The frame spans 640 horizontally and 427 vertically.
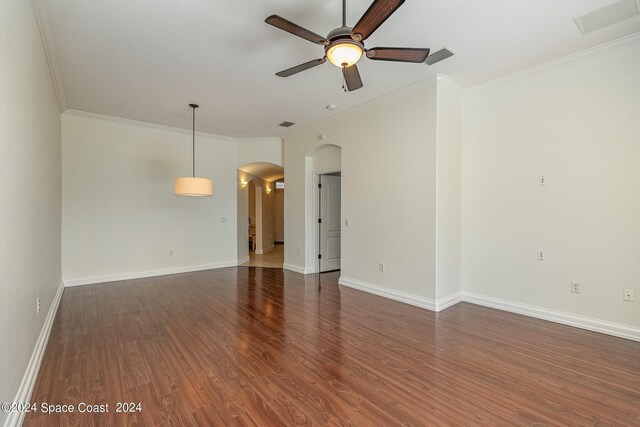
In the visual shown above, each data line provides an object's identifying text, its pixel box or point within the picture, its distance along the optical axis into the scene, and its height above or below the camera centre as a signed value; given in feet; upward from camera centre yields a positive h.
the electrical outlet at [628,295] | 10.48 -2.95
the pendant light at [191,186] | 15.26 +1.19
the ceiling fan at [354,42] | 6.86 +4.27
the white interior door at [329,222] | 22.07 -0.92
